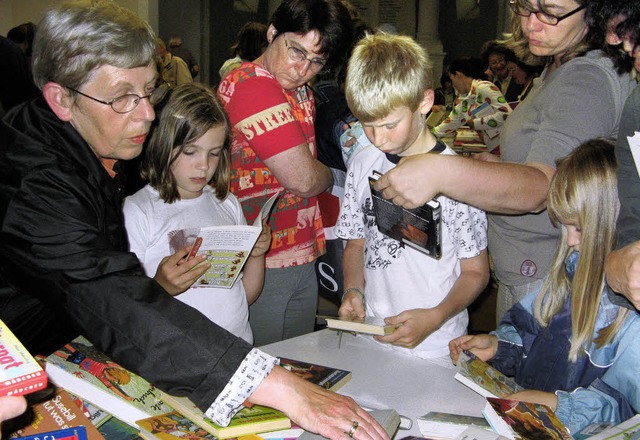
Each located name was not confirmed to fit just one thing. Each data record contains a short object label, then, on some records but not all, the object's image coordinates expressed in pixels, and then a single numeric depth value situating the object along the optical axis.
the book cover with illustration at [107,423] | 1.48
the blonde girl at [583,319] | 1.62
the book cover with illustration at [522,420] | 1.39
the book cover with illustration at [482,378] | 1.61
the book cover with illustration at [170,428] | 1.39
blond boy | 1.93
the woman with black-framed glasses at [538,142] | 1.64
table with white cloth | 1.71
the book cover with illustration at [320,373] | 1.70
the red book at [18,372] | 0.94
